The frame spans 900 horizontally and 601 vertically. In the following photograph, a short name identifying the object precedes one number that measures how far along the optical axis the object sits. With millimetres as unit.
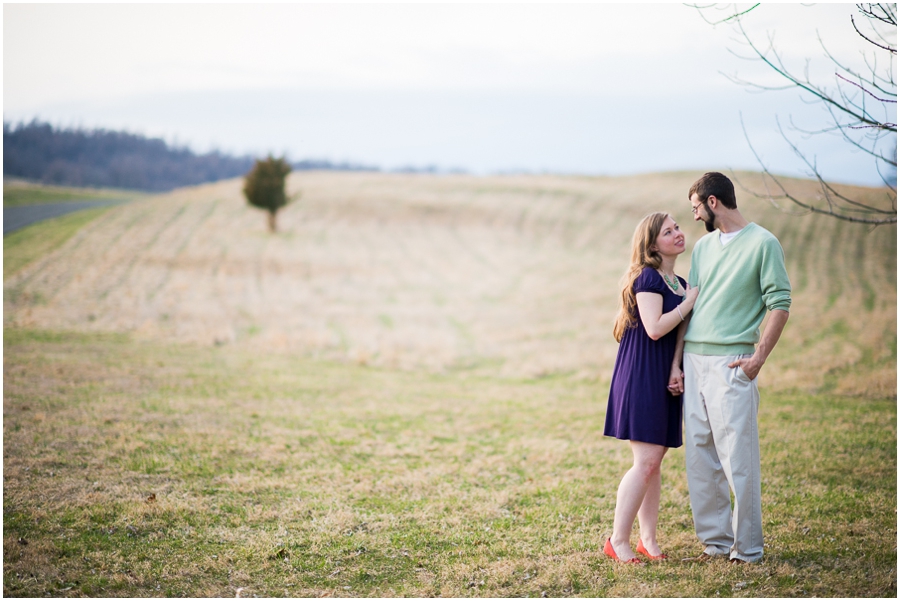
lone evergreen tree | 34875
